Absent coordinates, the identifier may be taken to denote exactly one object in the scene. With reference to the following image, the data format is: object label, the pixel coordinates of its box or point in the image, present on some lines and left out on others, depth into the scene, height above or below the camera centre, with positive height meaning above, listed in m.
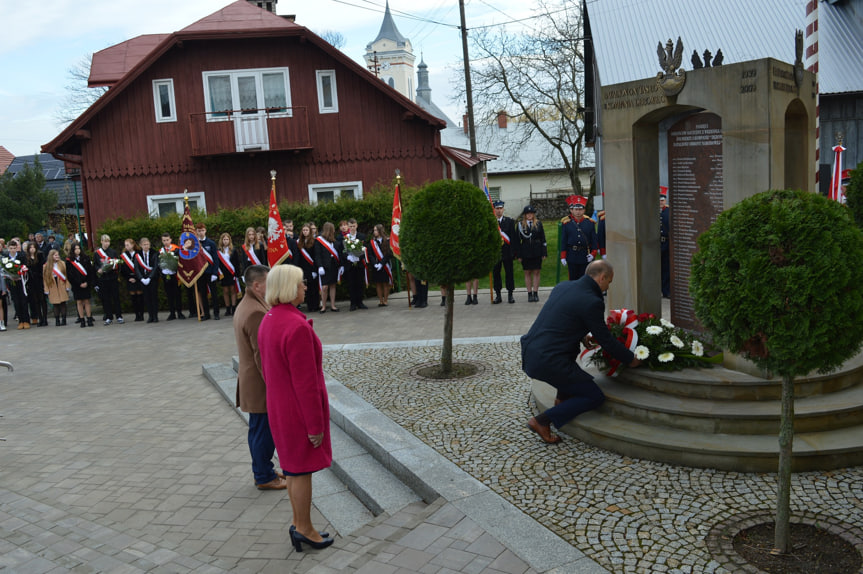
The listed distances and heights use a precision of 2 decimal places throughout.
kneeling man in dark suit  6.86 -1.33
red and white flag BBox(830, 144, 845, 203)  13.41 +0.23
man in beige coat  6.36 -1.05
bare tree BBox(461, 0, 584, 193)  33.06 +6.21
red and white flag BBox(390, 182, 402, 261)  16.11 -0.12
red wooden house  23.12 +3.07
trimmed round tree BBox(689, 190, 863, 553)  4.25 -0.55
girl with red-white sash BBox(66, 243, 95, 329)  17.19 -1.03
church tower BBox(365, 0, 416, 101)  102.75 +22.56
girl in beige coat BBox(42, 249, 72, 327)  17.20 -0.98
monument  6.61 +0.48
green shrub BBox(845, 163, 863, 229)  10.79 -0.09
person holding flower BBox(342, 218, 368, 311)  16.57 -0.99
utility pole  26.45 +4.47
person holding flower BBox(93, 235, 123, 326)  17.22 -1.06
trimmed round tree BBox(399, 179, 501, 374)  9.51 -0.27
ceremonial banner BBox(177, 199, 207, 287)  16.89 -0.70
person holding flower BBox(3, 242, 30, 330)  17.25 -0.93
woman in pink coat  5.25 -1.20
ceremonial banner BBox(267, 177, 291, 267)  15.34 -0.37
